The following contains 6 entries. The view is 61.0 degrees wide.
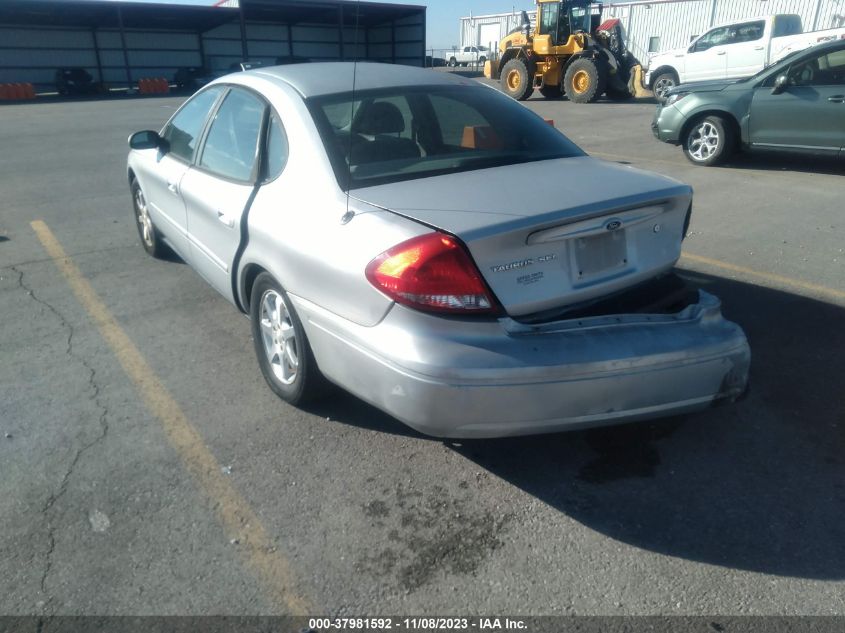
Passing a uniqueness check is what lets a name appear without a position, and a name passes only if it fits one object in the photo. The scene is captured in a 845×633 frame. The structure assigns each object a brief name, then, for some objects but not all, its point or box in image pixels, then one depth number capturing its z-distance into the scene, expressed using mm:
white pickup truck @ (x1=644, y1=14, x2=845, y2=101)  17484
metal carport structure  35281
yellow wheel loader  20531
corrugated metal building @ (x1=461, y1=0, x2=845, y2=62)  33156
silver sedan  2617
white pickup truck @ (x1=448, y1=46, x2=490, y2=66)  51594
